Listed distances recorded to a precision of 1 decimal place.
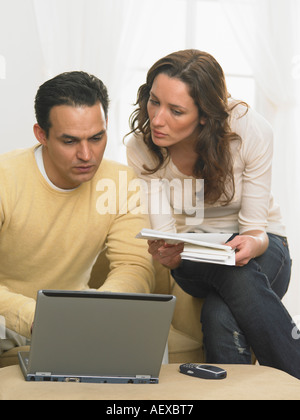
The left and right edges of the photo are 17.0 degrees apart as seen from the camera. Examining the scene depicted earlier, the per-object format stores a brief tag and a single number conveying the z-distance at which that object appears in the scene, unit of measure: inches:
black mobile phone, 99.2
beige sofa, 128.7
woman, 116.2
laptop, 95.1
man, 119.3
